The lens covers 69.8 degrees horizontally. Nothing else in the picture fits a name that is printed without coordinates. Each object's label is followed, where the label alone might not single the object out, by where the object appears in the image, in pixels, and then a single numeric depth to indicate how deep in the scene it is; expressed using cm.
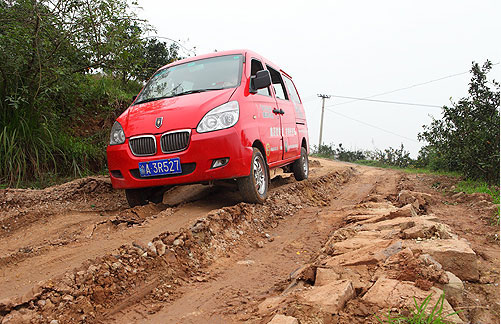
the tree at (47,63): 611
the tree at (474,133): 692
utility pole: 3447
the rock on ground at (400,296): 186
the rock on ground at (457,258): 230
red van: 412
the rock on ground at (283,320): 185
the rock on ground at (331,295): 195
